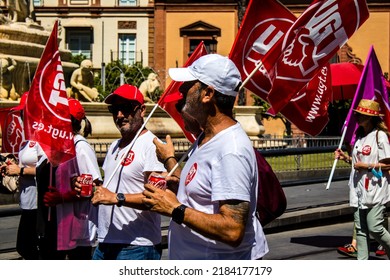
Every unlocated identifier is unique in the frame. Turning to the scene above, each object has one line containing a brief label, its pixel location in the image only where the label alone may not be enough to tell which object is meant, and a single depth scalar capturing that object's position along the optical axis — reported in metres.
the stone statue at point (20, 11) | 23.90
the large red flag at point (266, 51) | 7.77
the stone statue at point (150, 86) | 27.72
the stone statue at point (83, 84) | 22.75
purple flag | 10.55
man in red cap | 6.15
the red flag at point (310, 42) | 8.02
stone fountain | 22.17
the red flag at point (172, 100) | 7.86
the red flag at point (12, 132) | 9.39
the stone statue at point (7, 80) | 21.66
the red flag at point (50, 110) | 6.62
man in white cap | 4.32
